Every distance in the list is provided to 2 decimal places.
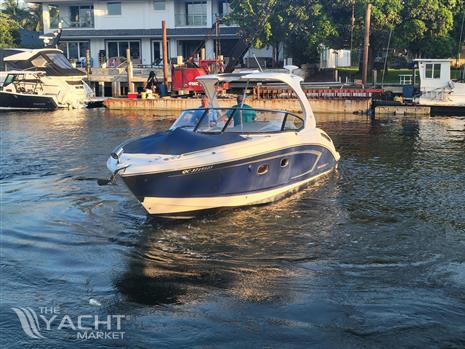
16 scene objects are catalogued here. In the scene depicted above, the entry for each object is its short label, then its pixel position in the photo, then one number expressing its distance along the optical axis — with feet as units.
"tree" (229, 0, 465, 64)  120.67
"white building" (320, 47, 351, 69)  153.99
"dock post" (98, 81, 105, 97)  150.82
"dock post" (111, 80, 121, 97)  147.23
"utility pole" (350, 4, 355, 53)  120.98
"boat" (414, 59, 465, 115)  103.30
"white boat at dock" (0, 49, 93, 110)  124.36
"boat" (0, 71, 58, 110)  123.85
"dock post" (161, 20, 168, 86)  124.57
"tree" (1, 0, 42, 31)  234.99
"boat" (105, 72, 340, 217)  32.50
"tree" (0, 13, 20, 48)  195.11
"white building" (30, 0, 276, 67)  166.71
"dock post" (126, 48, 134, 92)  132.81
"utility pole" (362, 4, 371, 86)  110.73
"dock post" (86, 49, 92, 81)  146.01
